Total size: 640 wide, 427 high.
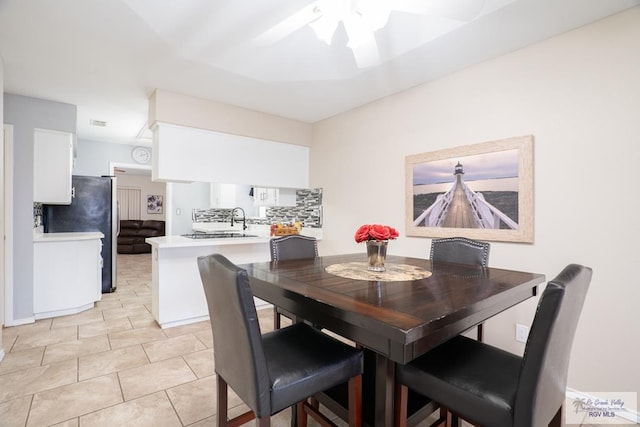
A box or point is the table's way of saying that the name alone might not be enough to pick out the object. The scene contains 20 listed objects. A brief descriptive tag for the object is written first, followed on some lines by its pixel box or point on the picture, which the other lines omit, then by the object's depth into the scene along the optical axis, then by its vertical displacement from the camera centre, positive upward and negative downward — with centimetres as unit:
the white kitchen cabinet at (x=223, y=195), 447 +25
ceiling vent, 427 +125
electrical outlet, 222 -85
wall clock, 586 +110
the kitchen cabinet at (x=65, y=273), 328 -68
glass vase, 175 -23
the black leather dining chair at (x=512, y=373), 94 -60
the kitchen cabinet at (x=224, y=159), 319 +63
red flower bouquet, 172 -11
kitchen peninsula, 312 -68
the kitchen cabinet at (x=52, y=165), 333 +51
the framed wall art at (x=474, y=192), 222 +18
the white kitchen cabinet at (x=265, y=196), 438 +24
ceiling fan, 146 +97
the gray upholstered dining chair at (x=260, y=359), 110 -61
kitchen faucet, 474 -4
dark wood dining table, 100 -34
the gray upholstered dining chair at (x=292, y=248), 230 -27
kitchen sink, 372 -29
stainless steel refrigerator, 410 -3
